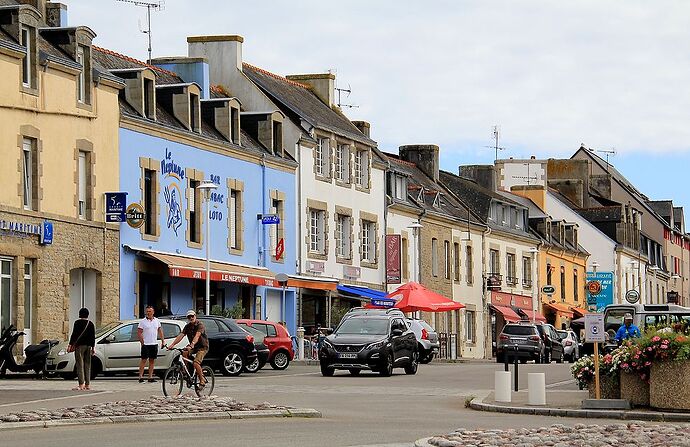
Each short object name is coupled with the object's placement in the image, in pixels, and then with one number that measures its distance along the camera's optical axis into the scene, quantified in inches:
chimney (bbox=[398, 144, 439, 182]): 2972.4
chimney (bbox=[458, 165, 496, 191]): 3297.2
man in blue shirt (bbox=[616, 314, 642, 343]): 1415.2
